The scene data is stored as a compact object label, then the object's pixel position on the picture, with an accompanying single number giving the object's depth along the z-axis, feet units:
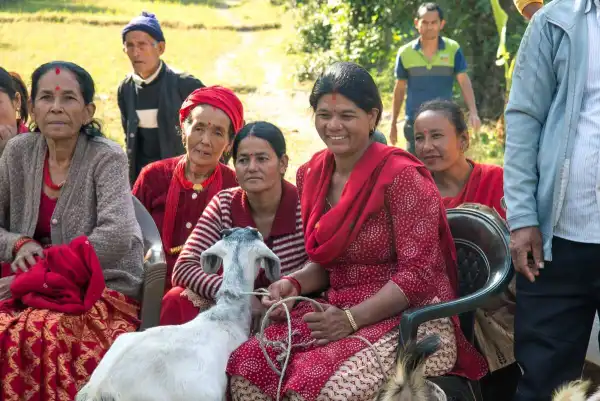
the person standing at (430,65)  27.73
